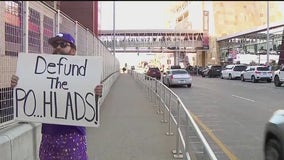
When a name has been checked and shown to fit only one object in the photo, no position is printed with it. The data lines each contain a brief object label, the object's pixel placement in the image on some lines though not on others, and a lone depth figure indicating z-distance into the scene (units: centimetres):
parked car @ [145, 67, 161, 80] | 5727
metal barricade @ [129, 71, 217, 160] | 541
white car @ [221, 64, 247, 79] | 5438
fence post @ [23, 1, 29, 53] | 797
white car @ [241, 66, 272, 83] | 4541
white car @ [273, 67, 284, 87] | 3600
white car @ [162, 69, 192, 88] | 3709
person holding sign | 485
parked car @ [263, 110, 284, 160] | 639
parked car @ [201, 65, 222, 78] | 6648
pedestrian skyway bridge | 11894
